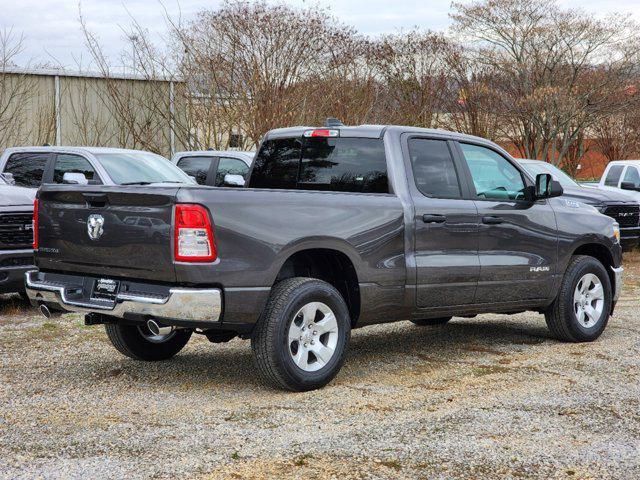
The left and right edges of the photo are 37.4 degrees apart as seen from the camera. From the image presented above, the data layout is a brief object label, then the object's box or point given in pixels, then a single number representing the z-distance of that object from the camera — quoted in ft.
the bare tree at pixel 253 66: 66.74
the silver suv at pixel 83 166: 37.37
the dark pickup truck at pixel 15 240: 31.24
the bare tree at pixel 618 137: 142.41
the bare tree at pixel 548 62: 116.06
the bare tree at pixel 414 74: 104.63
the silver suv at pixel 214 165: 48.47
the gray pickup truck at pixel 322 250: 19.61
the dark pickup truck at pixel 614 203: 51.08
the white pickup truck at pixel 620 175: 62.03
